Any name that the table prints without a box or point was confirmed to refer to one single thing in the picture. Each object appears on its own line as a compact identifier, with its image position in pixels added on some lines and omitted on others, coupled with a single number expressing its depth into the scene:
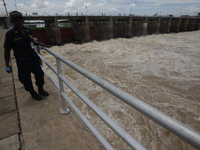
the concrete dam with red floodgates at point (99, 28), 19.84
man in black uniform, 2.23
